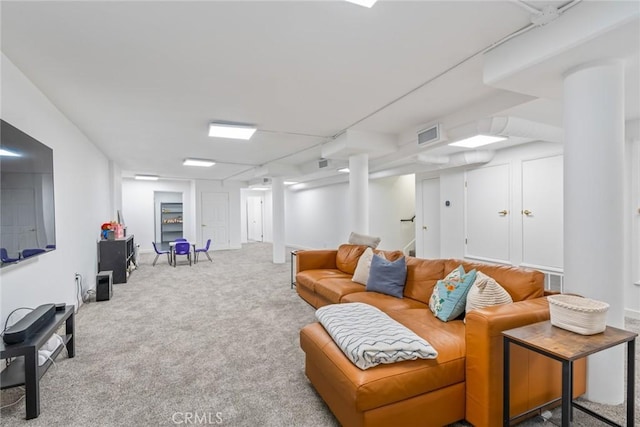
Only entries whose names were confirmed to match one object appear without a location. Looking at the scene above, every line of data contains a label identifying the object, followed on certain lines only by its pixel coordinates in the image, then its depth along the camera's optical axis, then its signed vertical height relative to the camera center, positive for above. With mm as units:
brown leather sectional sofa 1610 -950
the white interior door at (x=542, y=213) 4570 -107
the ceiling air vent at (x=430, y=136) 3842 +930
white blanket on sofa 1670 -767
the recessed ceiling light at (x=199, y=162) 6632 +1097
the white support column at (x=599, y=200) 1899 +31
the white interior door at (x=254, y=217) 13539 -288
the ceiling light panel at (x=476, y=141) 4317 +969
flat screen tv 2100 +133
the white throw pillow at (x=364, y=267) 3510 -682
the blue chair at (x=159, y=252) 7566 -1002
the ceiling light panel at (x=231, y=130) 3977 +1094
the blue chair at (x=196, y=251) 7762 -1024
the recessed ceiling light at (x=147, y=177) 9286 +1091
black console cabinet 5363 -794
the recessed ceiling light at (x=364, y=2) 1681 +1148
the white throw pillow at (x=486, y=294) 2076 -606
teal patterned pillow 2273 -676
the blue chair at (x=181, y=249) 7383 -901
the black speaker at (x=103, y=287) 4480 -1088
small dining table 7398 -995
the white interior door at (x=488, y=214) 5266 -126
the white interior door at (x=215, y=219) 10375 -270
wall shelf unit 10445 -342
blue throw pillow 3061 -703
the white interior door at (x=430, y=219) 6688 -247
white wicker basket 1570 -578
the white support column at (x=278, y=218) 7887 -206
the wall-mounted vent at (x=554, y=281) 4552 -1176
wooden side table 1366 -676
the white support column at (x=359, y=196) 4980 +212
